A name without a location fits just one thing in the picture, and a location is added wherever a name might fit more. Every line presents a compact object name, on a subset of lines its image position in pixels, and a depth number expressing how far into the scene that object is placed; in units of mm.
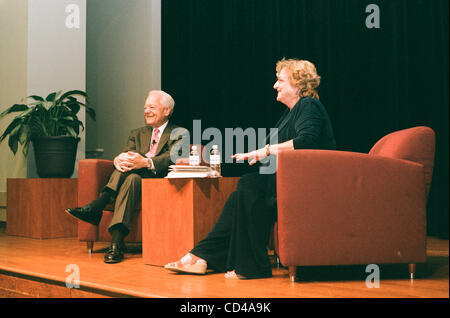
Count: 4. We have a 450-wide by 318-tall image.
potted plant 3625
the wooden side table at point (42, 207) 3594
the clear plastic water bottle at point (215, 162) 2496
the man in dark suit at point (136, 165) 2535
